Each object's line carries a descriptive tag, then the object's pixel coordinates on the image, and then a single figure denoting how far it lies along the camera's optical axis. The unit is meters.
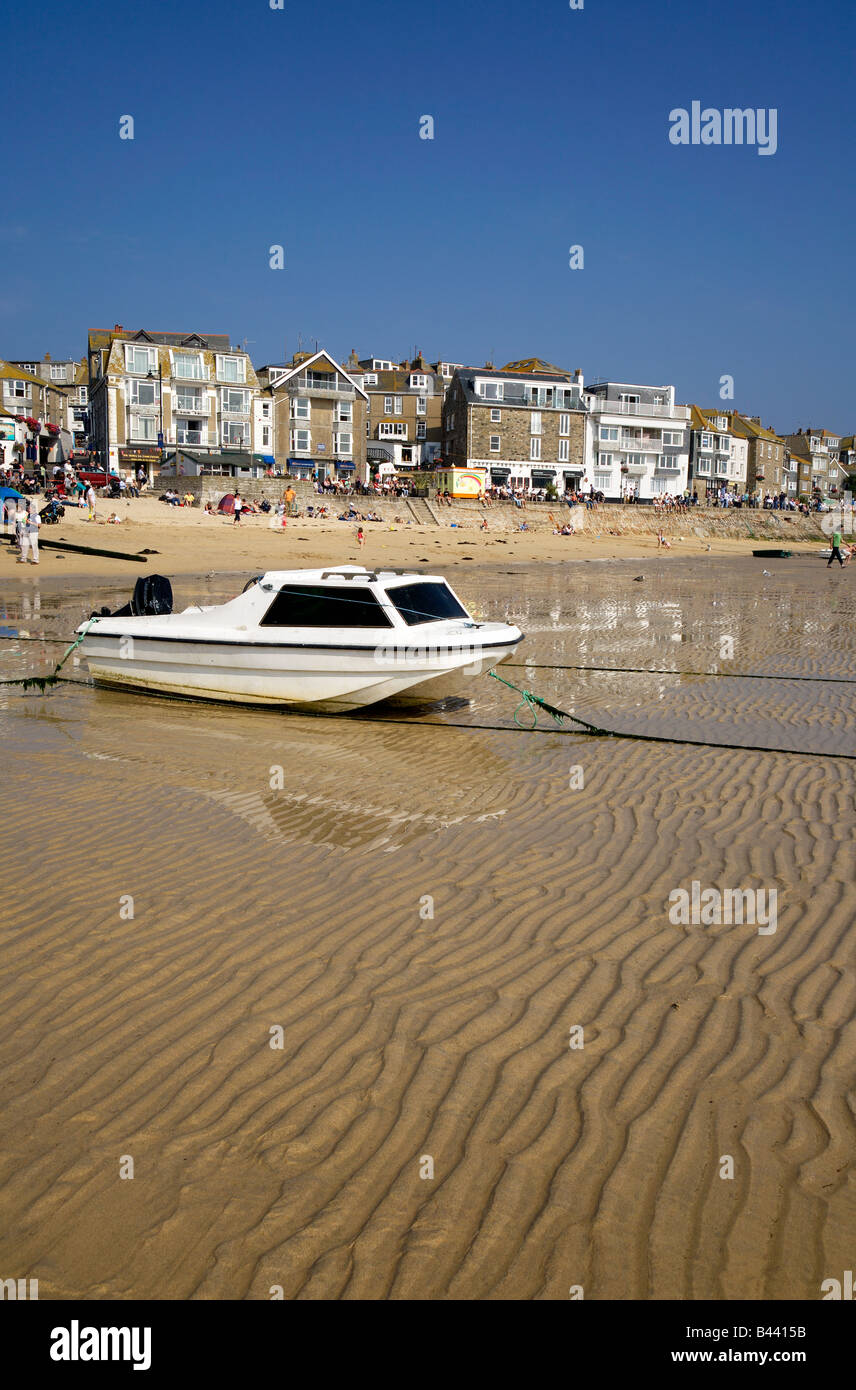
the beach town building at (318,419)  80.75
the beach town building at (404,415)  95.75
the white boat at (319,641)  11.99
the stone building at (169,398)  72.94
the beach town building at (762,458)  115.00
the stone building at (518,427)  85.00
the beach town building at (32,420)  58.12
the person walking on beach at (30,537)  30.87
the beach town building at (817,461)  138.05
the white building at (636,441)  92.62
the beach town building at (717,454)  105.94
